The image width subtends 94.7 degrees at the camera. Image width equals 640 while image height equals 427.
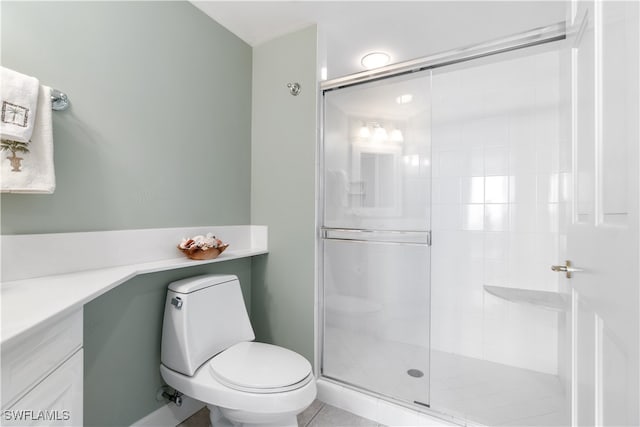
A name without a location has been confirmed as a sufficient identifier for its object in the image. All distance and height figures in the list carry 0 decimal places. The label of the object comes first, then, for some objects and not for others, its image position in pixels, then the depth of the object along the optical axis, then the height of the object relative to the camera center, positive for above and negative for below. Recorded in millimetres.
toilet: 1188 -680
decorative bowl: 1502 -200
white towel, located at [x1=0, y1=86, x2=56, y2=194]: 922 +175
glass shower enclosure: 1621 -139
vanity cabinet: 560 -364
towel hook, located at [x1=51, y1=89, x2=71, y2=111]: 1117 +436
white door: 516 +9
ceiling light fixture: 2238 +1221
